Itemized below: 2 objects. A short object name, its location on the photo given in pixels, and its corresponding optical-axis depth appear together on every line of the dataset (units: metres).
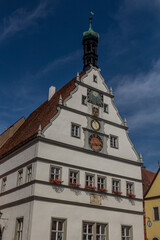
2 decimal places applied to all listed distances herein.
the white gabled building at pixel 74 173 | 18.94
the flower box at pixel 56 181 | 19.28
